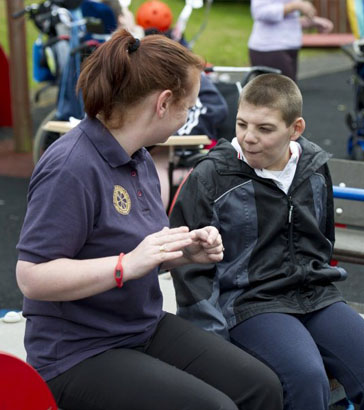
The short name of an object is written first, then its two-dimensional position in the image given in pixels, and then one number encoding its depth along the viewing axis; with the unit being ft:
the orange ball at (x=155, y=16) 33.17
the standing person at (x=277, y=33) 42.64
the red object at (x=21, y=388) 12.88
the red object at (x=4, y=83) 51.66
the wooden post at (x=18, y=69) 44.79
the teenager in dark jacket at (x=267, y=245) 17.16
